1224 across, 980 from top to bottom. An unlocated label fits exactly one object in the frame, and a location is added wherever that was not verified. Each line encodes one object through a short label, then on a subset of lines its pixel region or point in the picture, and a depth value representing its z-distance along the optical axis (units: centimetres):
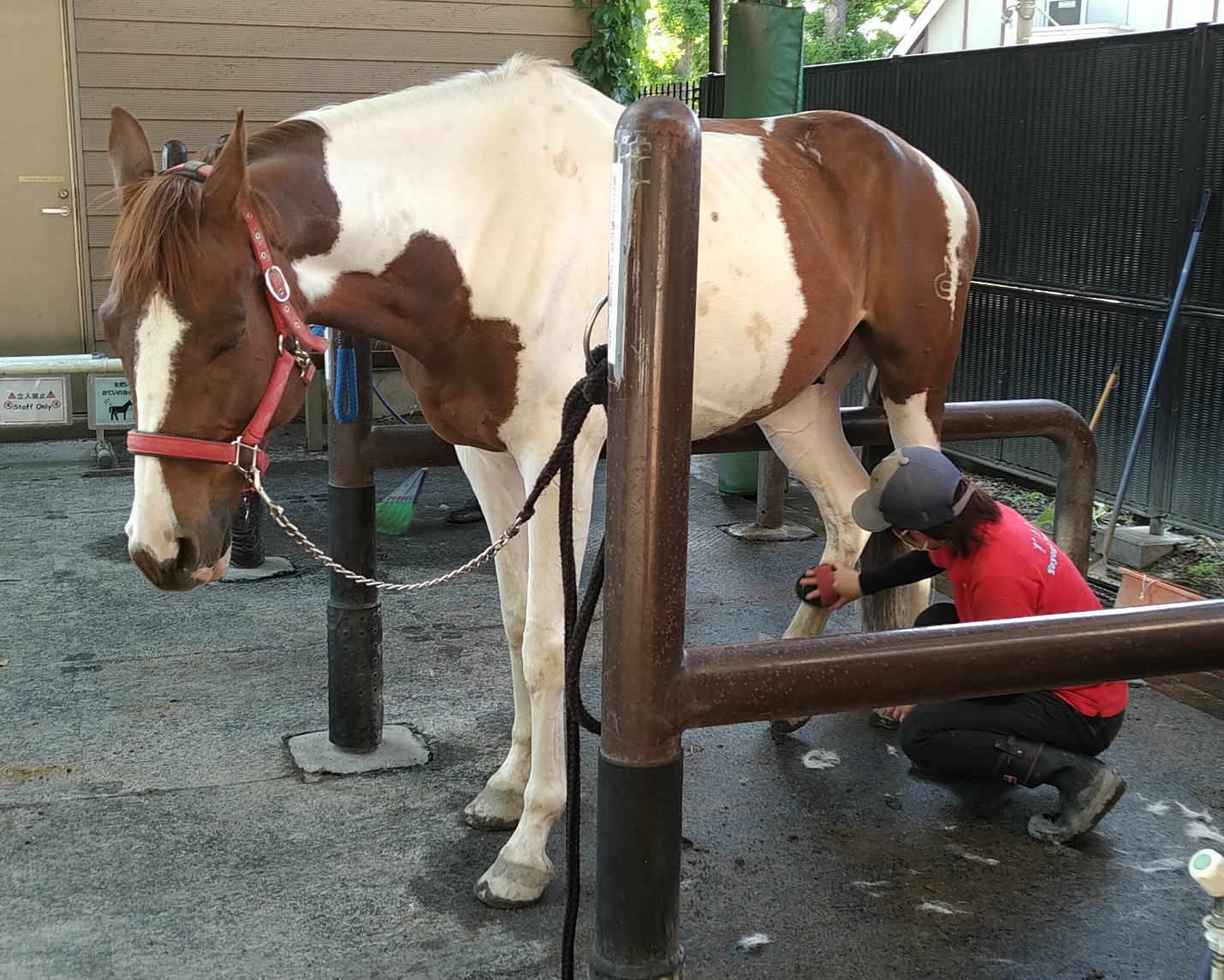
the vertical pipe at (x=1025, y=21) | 1216
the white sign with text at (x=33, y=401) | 744
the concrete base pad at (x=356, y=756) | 345
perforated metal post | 340
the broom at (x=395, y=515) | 603
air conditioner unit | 1731
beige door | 797
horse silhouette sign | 743
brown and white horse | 231
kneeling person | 303
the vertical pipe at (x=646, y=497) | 137
